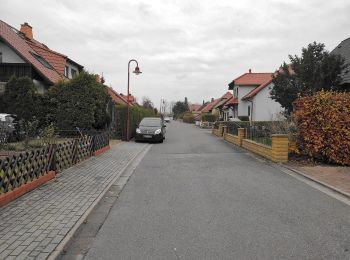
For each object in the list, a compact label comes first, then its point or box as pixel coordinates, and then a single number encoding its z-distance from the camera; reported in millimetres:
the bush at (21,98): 19969
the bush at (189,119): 85738
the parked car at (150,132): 21719
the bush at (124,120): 22969
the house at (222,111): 54906
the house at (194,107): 143400
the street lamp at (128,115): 22506
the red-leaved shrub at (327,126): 11688
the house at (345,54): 18039
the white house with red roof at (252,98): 37094
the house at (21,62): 23188
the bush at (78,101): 18703
